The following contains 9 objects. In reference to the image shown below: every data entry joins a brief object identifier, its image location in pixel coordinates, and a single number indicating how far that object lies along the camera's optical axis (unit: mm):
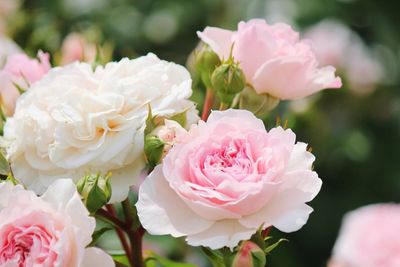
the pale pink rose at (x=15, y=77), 781
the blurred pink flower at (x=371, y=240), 1036
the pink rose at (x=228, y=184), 645
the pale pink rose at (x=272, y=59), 724
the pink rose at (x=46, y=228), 637
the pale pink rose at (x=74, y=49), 920
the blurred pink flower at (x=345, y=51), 1553
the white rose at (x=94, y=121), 676
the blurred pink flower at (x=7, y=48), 913
